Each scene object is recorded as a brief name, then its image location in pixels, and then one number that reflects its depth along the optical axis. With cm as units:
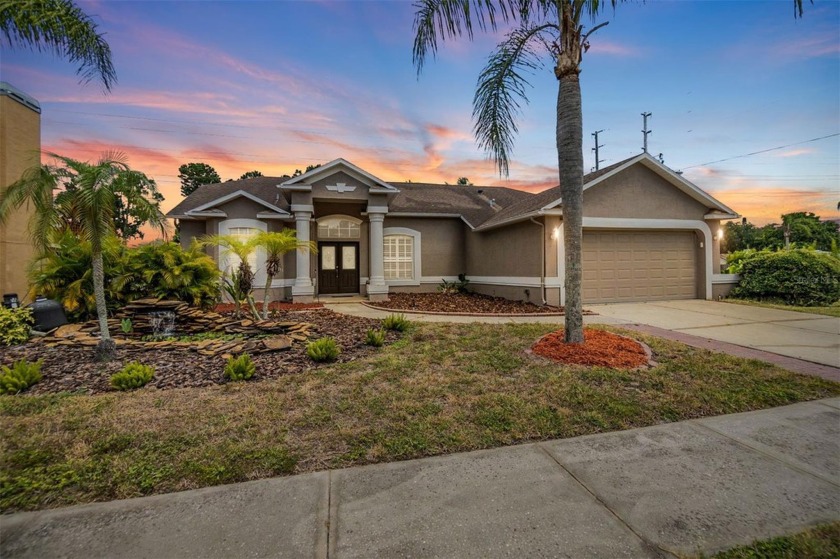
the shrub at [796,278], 1139
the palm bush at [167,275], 758
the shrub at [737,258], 1330
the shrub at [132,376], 438
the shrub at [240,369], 465
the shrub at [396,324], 751
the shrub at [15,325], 618
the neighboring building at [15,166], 833
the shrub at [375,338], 632
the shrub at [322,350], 543
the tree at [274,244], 774
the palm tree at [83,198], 505
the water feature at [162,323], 705
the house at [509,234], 1166
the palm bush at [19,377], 423
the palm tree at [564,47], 563
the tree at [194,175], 3206
